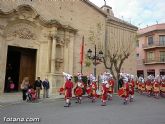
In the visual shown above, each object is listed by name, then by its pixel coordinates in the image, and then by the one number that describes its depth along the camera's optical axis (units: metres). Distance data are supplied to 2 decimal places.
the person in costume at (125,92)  7.82
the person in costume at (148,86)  10.72
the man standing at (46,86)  8.84
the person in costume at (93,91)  8.29
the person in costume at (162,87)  10.63
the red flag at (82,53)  11.83
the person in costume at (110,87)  8.89
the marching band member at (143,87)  11.45
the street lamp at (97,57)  11.59
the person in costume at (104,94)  7.41
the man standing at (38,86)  8.44
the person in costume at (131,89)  8.49
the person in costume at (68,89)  7.00
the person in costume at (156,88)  10.18
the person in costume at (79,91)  7.79
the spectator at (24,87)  8.14
